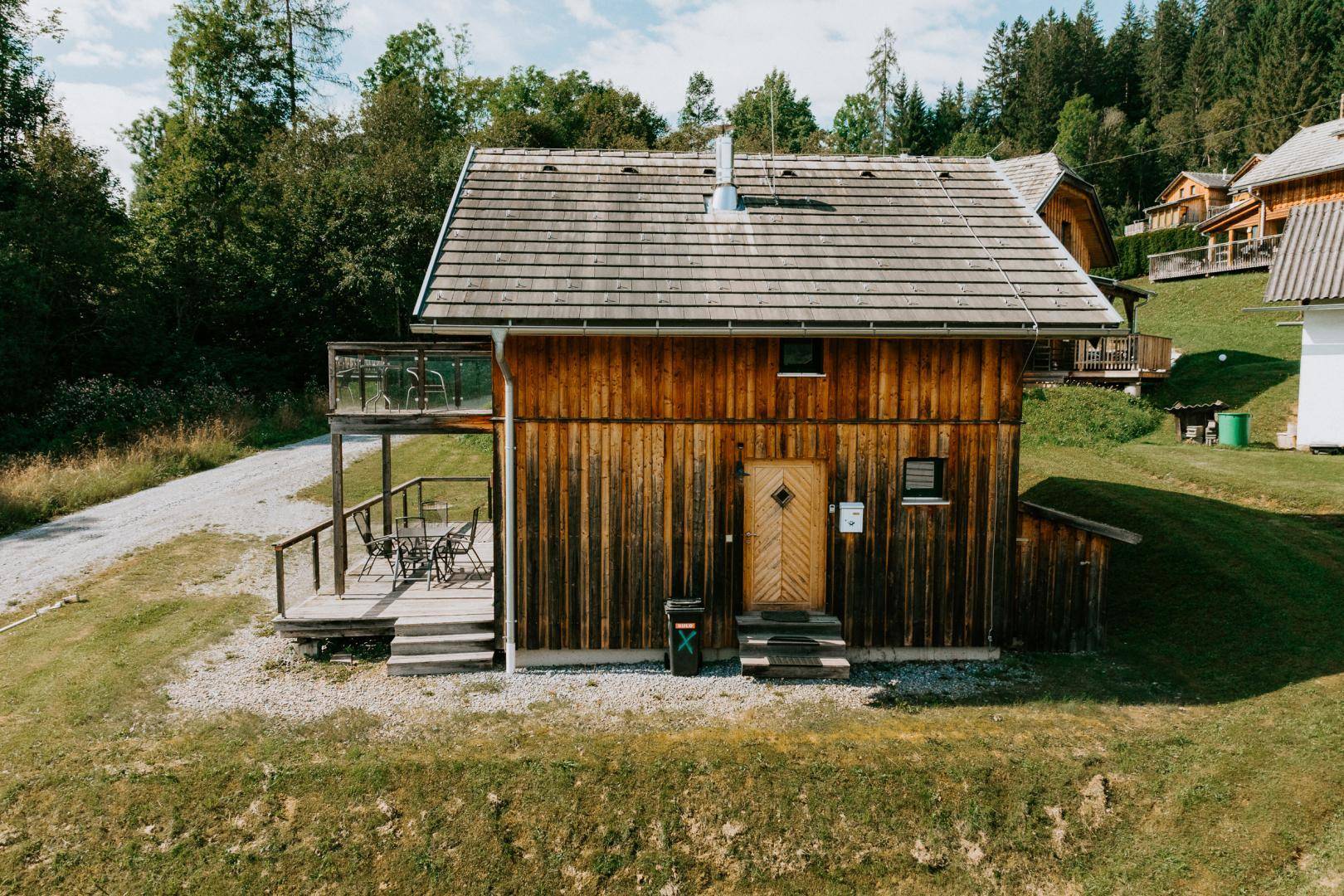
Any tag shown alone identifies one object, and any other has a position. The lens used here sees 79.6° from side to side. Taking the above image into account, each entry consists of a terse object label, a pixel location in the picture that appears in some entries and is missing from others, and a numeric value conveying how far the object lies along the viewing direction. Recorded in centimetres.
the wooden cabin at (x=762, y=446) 1048
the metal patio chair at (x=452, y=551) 1258
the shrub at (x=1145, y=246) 4325
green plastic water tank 2092
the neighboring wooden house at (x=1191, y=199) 5041
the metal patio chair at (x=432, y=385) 1124
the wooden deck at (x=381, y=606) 1096
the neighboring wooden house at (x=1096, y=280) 2495
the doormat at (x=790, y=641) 1037
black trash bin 1045
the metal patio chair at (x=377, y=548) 1262
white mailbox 1081
